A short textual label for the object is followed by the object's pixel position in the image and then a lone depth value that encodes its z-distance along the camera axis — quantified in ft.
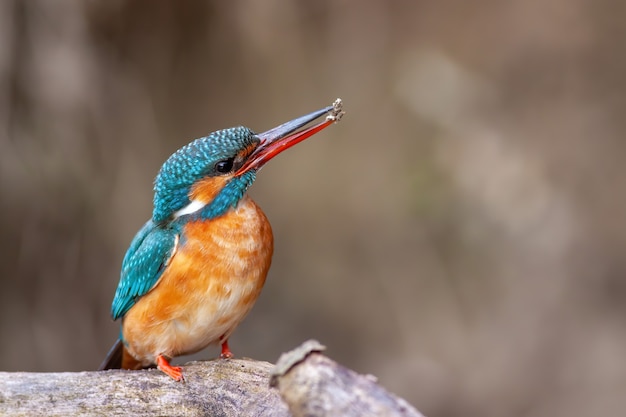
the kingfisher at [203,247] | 12.31
